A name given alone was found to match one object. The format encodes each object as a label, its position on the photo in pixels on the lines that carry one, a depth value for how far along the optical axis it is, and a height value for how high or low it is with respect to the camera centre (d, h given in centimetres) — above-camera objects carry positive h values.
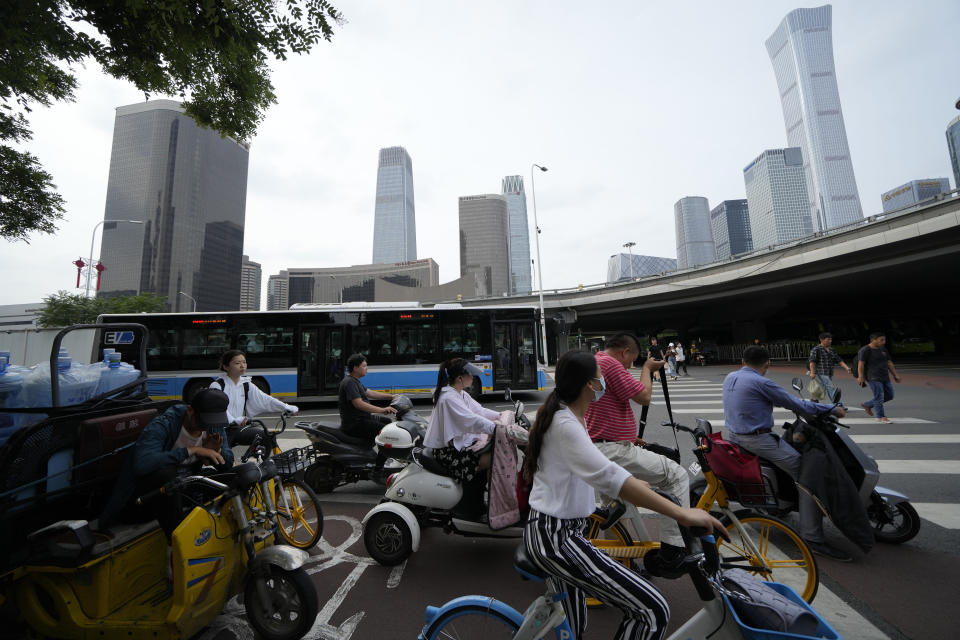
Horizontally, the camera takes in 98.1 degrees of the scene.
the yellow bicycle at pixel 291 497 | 370 -127
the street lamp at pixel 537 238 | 3159 +944
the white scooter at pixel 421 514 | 354 -135
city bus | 1201 +46
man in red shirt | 309 -55
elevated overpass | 1795 +358
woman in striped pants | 170 -65
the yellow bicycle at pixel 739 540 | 269 -130
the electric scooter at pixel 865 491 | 333 -121
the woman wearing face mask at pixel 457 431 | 363 -65
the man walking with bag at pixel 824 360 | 816 -27
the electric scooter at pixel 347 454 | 510 -116
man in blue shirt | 338 -60
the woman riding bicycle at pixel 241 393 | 481 -34
